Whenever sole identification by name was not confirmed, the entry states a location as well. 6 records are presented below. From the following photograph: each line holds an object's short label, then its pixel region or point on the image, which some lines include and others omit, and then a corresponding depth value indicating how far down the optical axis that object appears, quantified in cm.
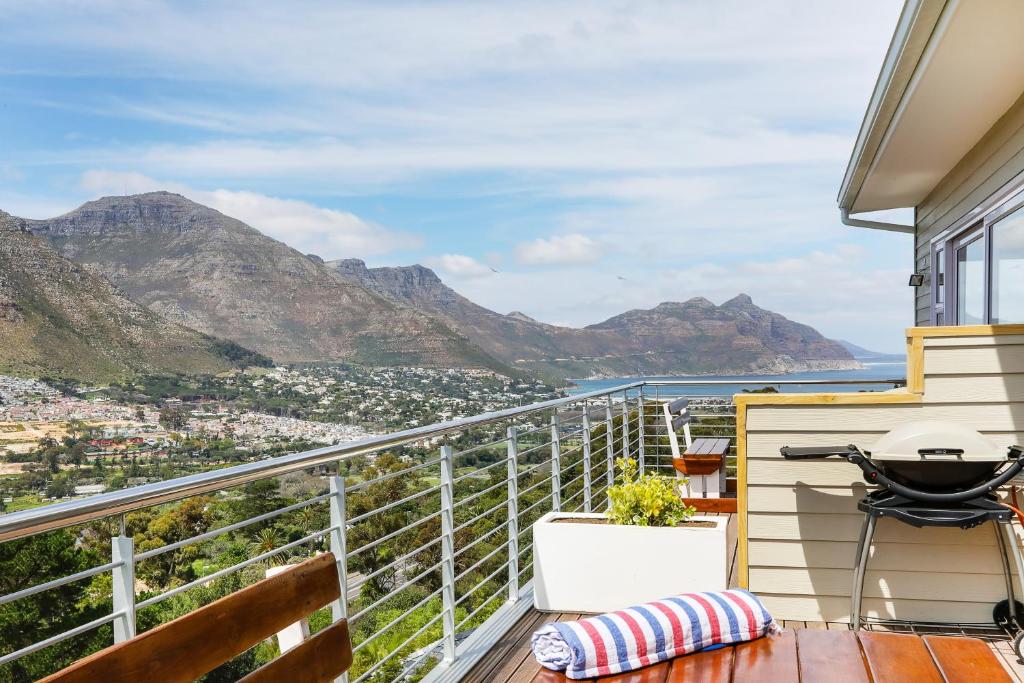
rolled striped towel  194
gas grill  323
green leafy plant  401
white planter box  387
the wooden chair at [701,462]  689
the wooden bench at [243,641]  128
